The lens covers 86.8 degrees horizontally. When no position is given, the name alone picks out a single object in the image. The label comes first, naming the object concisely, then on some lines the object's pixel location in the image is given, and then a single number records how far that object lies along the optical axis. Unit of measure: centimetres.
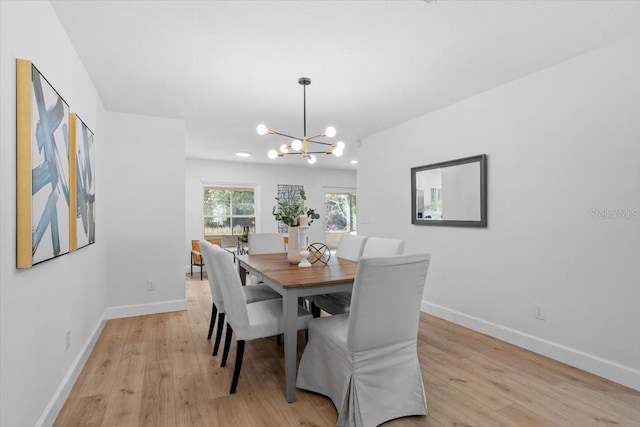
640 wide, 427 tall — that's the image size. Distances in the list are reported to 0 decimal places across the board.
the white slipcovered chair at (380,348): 175
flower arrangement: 284
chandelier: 296
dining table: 211
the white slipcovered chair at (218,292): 260
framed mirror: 334
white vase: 297
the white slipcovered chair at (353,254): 290
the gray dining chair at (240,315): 215
